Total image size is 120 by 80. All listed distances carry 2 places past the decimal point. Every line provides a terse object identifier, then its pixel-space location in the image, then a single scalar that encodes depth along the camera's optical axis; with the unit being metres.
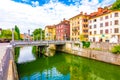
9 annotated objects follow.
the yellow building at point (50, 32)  38.87
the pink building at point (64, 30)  31.21
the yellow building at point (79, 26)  24.29
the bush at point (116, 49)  11.60
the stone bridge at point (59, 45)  15.62
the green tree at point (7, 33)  34.65
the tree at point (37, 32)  45.65
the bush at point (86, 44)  17.18
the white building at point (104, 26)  18.06
